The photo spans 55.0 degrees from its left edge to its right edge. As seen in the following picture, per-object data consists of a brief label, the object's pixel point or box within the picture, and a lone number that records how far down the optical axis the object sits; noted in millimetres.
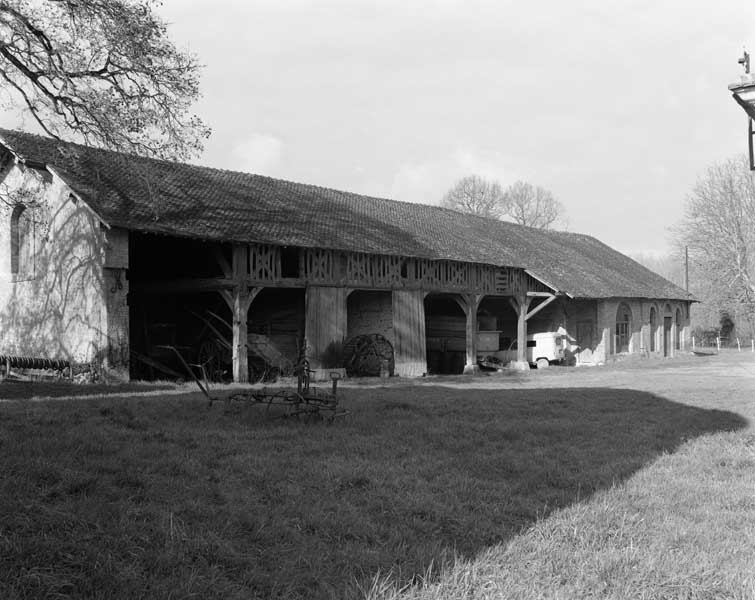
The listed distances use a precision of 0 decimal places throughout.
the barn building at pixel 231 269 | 17391
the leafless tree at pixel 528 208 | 65062
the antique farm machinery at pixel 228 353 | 19703
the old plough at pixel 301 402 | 9906
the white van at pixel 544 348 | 29438
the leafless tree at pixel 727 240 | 48094
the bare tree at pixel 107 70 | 12250
